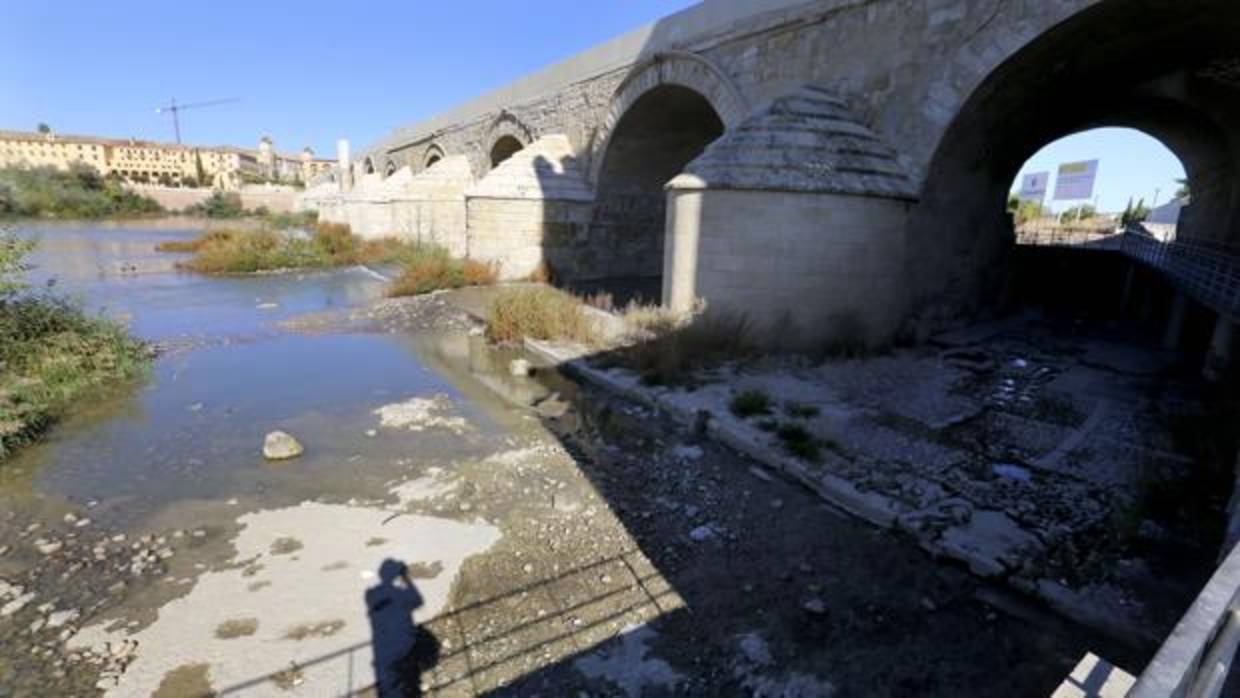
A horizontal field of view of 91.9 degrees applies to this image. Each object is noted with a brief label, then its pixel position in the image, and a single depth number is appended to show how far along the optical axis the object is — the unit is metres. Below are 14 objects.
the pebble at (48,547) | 3.47
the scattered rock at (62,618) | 2.86
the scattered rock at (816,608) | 2.89
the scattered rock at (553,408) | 5.93
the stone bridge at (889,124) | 6.43
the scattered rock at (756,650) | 2.61
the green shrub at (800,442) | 4.46
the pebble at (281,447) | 4.76
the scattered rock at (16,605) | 2.93
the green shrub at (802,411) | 5.24
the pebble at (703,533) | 3.59
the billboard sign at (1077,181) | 28.33
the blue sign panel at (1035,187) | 32.81
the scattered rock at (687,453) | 4.75
